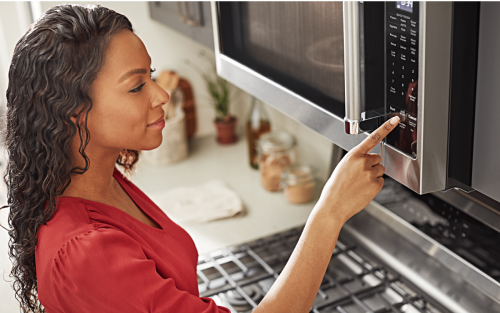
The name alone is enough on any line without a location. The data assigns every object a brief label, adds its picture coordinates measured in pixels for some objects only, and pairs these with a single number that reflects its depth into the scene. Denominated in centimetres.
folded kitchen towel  150
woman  68
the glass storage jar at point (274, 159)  161
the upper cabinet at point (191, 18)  140
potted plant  191
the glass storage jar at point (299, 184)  151
